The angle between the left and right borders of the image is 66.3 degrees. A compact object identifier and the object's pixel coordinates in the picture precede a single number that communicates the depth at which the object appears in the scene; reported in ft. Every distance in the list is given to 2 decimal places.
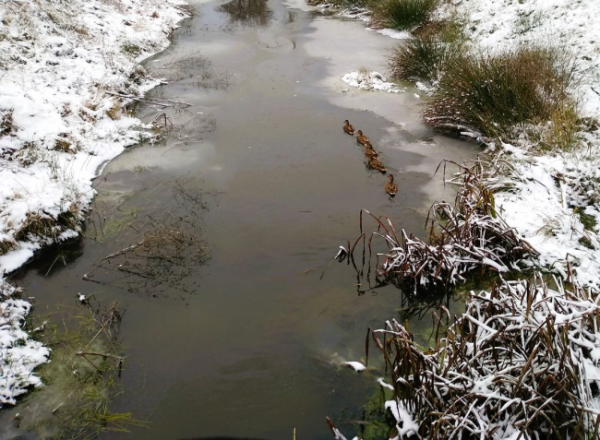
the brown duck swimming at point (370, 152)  22.80
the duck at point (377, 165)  21.94
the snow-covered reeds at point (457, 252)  14.96
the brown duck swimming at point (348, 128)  25.50
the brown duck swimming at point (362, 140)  23.94
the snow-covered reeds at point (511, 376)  8.82
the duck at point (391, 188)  20.17
